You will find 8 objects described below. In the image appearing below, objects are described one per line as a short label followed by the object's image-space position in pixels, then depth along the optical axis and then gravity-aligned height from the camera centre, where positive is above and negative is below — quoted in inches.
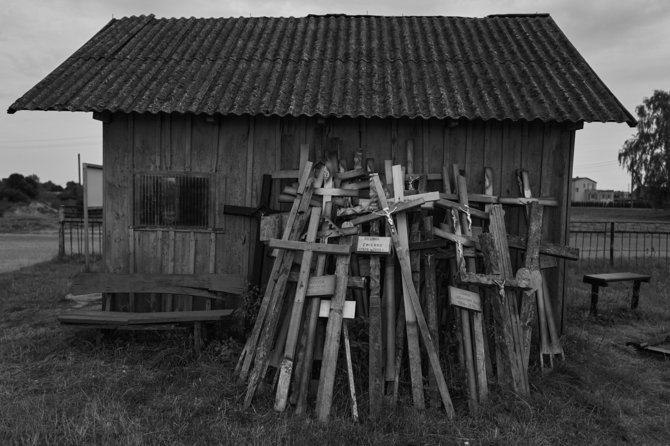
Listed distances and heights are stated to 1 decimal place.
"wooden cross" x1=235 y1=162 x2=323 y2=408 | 183.0 -42.6
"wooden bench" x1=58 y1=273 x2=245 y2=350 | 235.3 -40.3
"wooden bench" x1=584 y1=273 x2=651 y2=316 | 314.3 -47.7
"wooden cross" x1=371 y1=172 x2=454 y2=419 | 175.0 -33.9
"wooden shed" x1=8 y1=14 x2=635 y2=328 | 221.6 +39.6
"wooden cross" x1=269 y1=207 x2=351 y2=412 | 175.8 -33.1
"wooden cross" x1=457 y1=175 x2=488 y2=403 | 178.2 -54.5
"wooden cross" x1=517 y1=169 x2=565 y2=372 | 197.9 -40.5
